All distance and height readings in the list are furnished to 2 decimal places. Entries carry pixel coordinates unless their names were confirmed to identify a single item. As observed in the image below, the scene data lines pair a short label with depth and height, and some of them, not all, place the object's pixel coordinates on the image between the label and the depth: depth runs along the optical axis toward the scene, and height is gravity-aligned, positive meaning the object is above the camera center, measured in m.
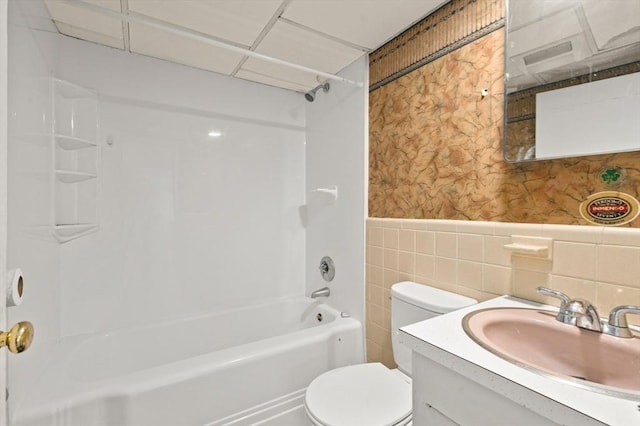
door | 0.54 +0.06
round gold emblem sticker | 0.83 +0.01
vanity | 0.50 -0.34
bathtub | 1.09 -0.76
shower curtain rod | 1.10 +0.77
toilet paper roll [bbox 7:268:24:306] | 0.59 -0.16
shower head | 2.24 +0.95
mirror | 0.83 +0.44
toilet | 1.08 -0.76
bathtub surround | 1.38 +0.10
